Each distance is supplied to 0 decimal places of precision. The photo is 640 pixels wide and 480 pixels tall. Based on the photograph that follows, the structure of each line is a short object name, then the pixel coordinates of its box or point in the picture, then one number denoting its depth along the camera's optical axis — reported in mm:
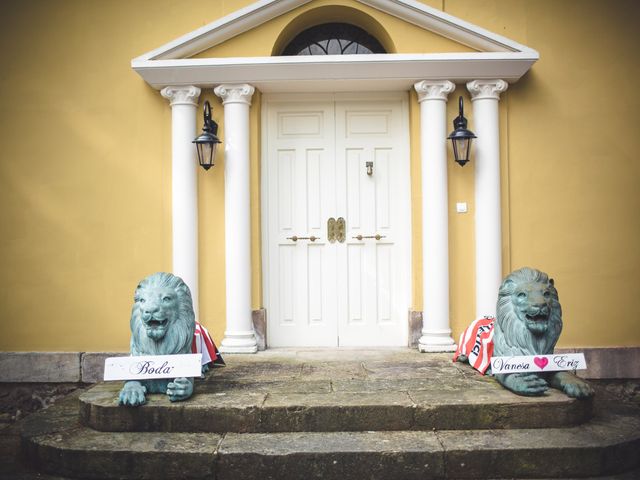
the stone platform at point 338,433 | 4164
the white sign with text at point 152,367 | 4539
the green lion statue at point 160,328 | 4531
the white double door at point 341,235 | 6879
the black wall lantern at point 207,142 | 6359
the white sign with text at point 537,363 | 4660
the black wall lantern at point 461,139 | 6328
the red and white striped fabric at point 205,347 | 5027
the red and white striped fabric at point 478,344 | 5246
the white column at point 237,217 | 6531
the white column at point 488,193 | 6473
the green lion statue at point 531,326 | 4609
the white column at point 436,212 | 6496
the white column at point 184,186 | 6527
